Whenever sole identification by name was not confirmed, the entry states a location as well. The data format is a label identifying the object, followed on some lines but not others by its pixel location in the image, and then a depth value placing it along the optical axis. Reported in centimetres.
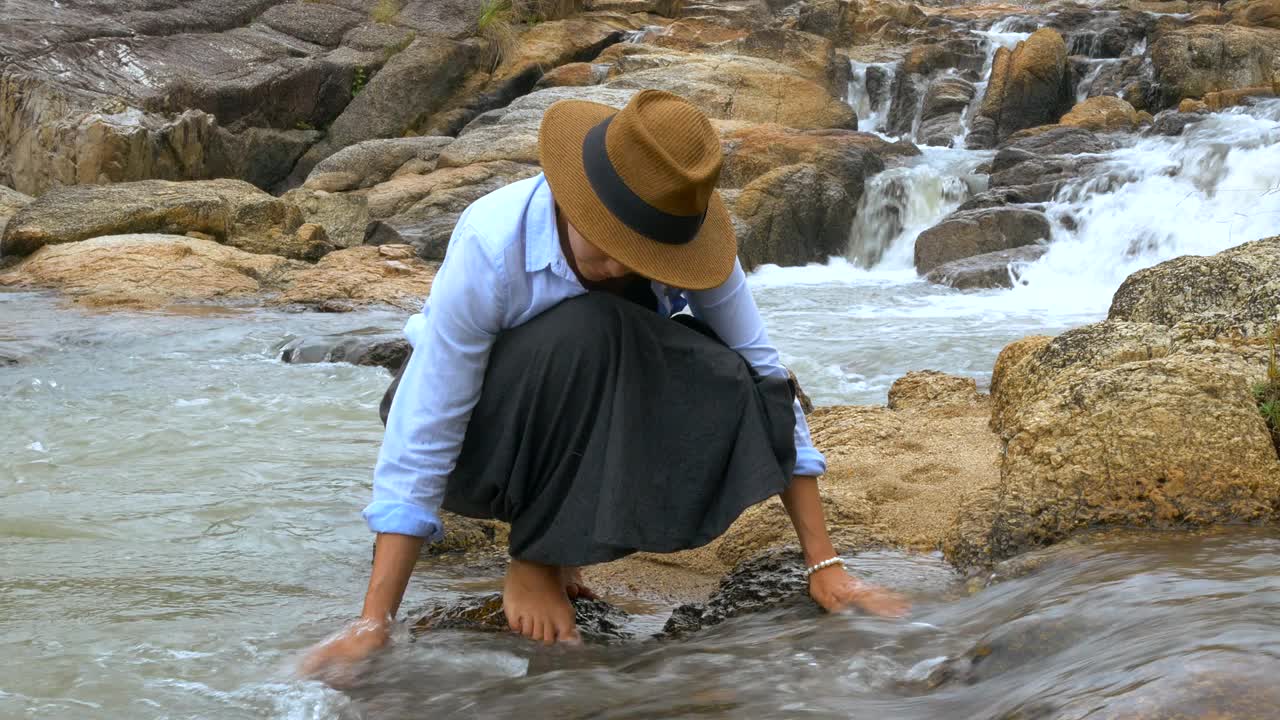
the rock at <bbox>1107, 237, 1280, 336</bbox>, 398
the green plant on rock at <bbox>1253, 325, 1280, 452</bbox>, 302
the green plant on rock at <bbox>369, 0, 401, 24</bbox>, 2038
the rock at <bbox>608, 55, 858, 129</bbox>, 1595
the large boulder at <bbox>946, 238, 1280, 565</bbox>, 281
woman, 248
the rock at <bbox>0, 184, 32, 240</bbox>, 1301
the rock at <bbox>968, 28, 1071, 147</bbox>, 1634
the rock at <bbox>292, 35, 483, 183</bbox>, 1827
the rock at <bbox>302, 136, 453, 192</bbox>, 1531
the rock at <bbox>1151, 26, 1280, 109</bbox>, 1538
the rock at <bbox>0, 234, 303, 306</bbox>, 1024
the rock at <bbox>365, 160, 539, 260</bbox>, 1271
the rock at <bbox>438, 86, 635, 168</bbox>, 1447
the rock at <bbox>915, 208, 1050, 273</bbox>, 1189
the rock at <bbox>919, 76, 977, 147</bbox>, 1644
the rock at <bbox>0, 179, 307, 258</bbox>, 1155
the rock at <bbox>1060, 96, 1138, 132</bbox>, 1454
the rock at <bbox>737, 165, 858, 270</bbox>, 1279
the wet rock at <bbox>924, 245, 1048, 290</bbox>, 1085
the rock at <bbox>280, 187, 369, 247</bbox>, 1320
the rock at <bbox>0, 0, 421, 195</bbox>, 1447
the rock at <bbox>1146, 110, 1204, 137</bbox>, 1354
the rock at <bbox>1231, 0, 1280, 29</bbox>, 1669
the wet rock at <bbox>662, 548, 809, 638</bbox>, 285
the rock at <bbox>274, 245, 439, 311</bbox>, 1019
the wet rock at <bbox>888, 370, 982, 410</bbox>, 495
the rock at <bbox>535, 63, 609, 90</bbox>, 1762
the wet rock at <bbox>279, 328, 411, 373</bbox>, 768
